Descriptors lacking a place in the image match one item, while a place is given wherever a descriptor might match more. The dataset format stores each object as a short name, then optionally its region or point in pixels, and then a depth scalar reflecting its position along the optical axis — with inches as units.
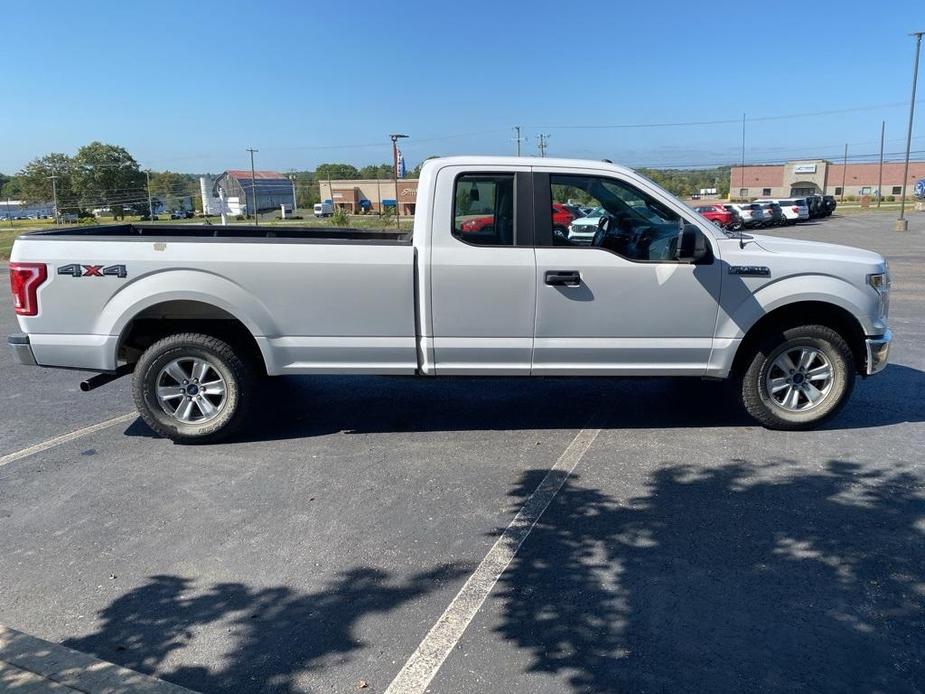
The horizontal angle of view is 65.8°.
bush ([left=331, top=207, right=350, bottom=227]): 1744.0
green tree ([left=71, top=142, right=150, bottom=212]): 3959.2
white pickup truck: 200.2
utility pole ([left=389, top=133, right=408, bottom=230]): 1851.6
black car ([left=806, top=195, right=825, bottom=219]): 1795.3
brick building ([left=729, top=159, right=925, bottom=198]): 4274.1
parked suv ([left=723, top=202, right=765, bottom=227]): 1564.3
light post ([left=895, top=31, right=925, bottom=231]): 1286.9
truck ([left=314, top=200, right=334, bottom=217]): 3572.8
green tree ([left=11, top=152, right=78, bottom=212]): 3983.8
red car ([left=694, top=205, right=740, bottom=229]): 1379.2
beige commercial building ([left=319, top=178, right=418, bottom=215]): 3959.2
